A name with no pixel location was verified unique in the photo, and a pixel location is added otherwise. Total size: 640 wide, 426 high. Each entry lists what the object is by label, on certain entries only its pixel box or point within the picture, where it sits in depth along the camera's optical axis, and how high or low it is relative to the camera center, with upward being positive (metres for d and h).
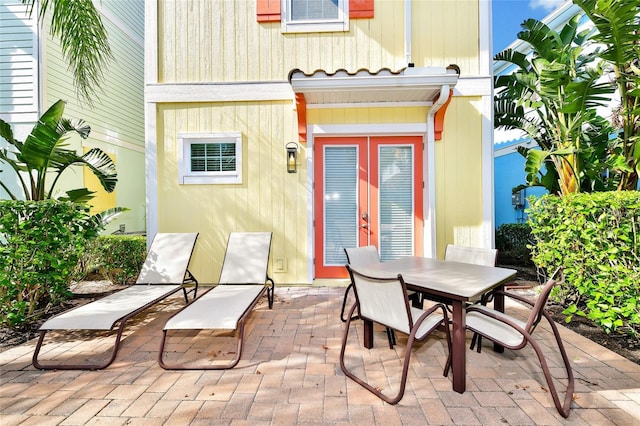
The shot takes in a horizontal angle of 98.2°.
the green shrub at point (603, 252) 2.94 -0.49
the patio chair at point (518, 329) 2.07 -1.02
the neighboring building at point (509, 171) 8.99 +1.44
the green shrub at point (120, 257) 5.30 -0.80
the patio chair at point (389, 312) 2.20 -0.86
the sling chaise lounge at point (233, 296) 2.79 -1.07
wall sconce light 5.14 +1.06
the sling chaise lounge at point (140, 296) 2.81 -1.05
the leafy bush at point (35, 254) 3.38 -0.48
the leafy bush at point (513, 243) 6.39 -0.76
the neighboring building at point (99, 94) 6.26 +3.21
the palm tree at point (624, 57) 3.14 +1.96
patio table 2.29 -0.66
